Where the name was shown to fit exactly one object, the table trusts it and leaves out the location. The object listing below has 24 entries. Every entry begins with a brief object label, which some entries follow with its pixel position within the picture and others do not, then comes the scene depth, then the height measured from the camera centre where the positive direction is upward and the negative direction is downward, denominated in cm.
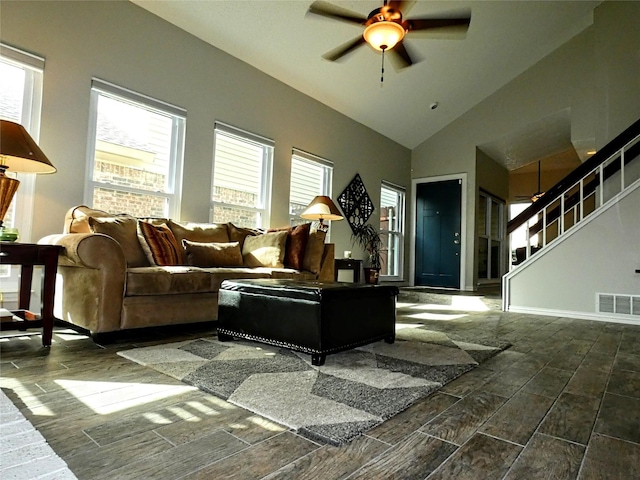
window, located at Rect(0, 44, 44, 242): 303 +114
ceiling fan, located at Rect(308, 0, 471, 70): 310 +199
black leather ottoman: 216 -30
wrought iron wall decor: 620 +96
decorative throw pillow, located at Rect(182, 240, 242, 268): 349 +4
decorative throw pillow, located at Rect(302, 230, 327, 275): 419 +10
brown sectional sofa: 252 -14
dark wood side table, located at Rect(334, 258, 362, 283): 530 -2
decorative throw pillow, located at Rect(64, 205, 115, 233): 297 +27
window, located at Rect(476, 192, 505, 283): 772 +64
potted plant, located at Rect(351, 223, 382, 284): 644 +37
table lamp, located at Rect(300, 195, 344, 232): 489 +64
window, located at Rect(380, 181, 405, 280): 718 +68
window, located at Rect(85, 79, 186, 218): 355 +98
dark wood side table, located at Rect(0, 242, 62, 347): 233 -8
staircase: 423 +23
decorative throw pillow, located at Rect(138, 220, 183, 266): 316 +10
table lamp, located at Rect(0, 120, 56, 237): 243 +58
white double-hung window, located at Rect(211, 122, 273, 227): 454 +99
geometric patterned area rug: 147 -55
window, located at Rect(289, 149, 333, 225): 548 +118
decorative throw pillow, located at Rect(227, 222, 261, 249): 414 +28
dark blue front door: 707 +62
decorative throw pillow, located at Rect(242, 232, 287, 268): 399 +10
